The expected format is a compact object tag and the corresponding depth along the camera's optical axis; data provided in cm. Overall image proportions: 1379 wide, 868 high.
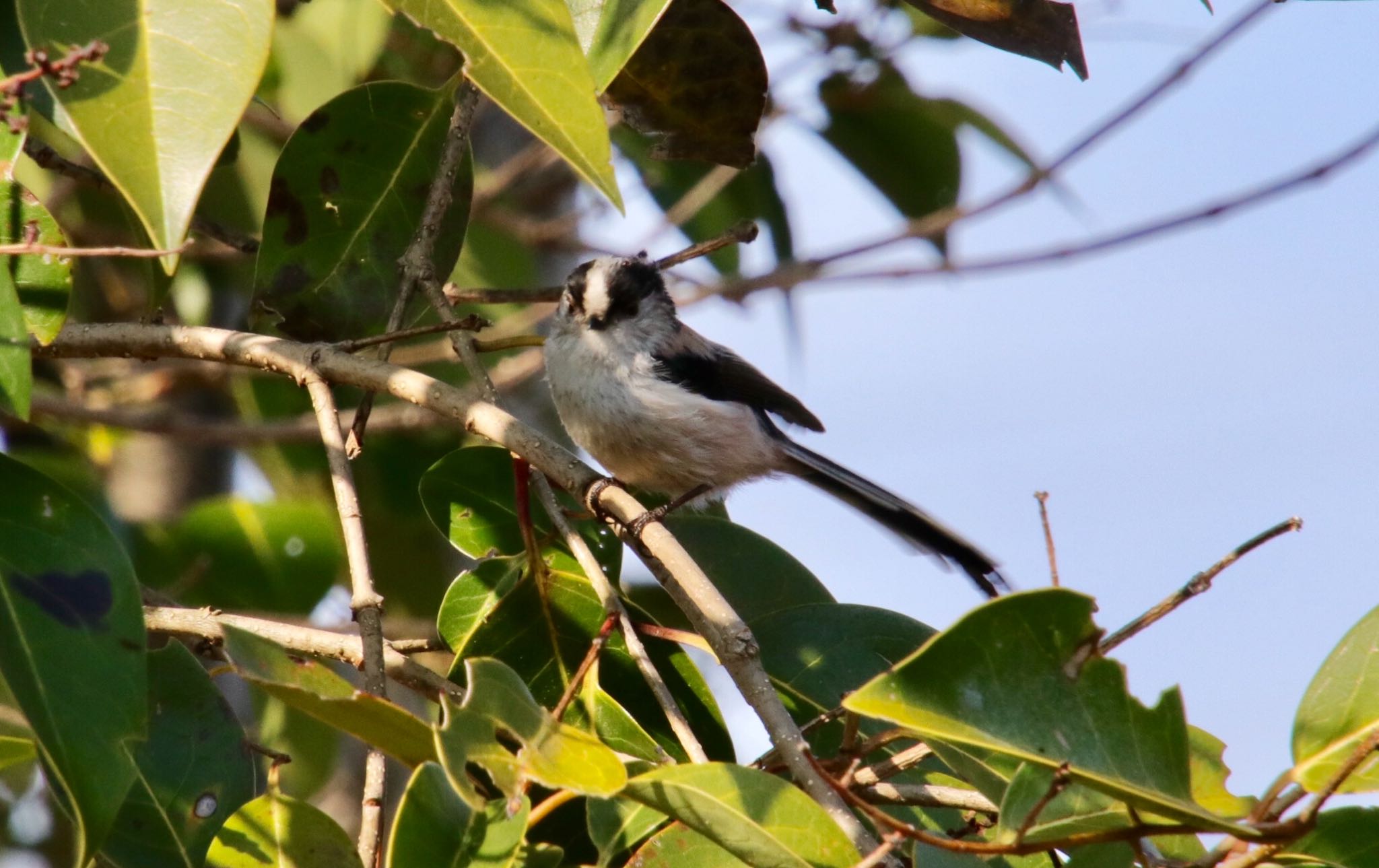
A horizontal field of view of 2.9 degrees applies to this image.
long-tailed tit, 703
